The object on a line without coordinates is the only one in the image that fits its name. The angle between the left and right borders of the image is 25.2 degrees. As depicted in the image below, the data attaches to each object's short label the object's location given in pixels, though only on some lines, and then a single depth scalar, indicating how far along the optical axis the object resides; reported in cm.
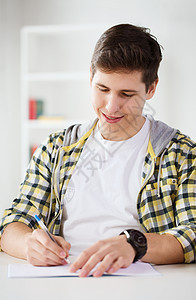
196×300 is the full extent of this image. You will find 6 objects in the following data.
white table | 87
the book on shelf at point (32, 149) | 394
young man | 133
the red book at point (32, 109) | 395
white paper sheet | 100
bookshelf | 409
